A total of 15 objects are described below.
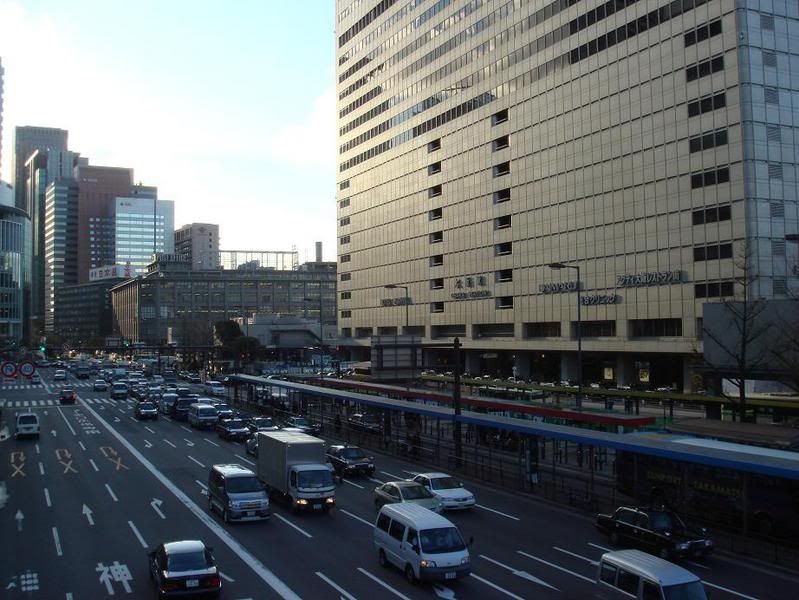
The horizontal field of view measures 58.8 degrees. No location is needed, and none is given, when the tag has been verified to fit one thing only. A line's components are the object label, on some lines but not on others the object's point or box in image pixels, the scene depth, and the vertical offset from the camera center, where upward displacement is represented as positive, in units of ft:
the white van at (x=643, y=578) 47.26 -17.85
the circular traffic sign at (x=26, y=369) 118.12 -6.86
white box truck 89.66 -19.42
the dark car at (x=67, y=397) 251.60 -24.77
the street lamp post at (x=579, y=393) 118.73 -12.57
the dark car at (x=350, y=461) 116.37 -22.97
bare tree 127.75 -4.54
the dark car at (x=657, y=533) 68.80 -21.64
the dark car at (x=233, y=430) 160.76 -24.04
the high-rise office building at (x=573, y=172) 217.36 +56.34
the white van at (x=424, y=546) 60.64 -19.77
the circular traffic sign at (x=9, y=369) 123.44 -7.18
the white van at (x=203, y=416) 181.47 -23.45
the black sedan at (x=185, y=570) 56.18 -19.69
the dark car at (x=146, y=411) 201.87 -24.42
